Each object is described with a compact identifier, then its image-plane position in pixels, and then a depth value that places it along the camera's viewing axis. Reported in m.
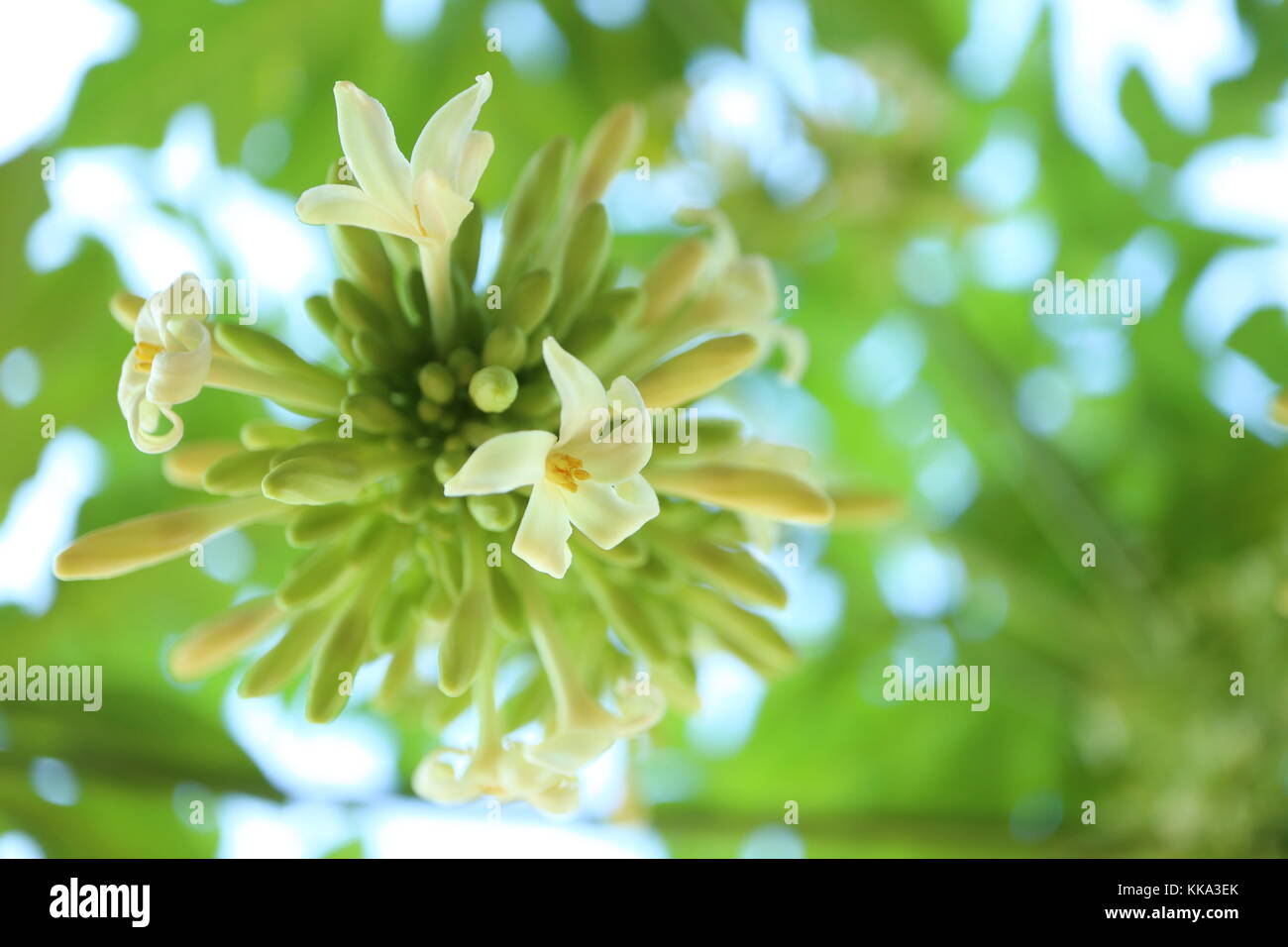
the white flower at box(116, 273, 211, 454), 0.37
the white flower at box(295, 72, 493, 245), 0.36
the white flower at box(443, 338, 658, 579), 0.35
